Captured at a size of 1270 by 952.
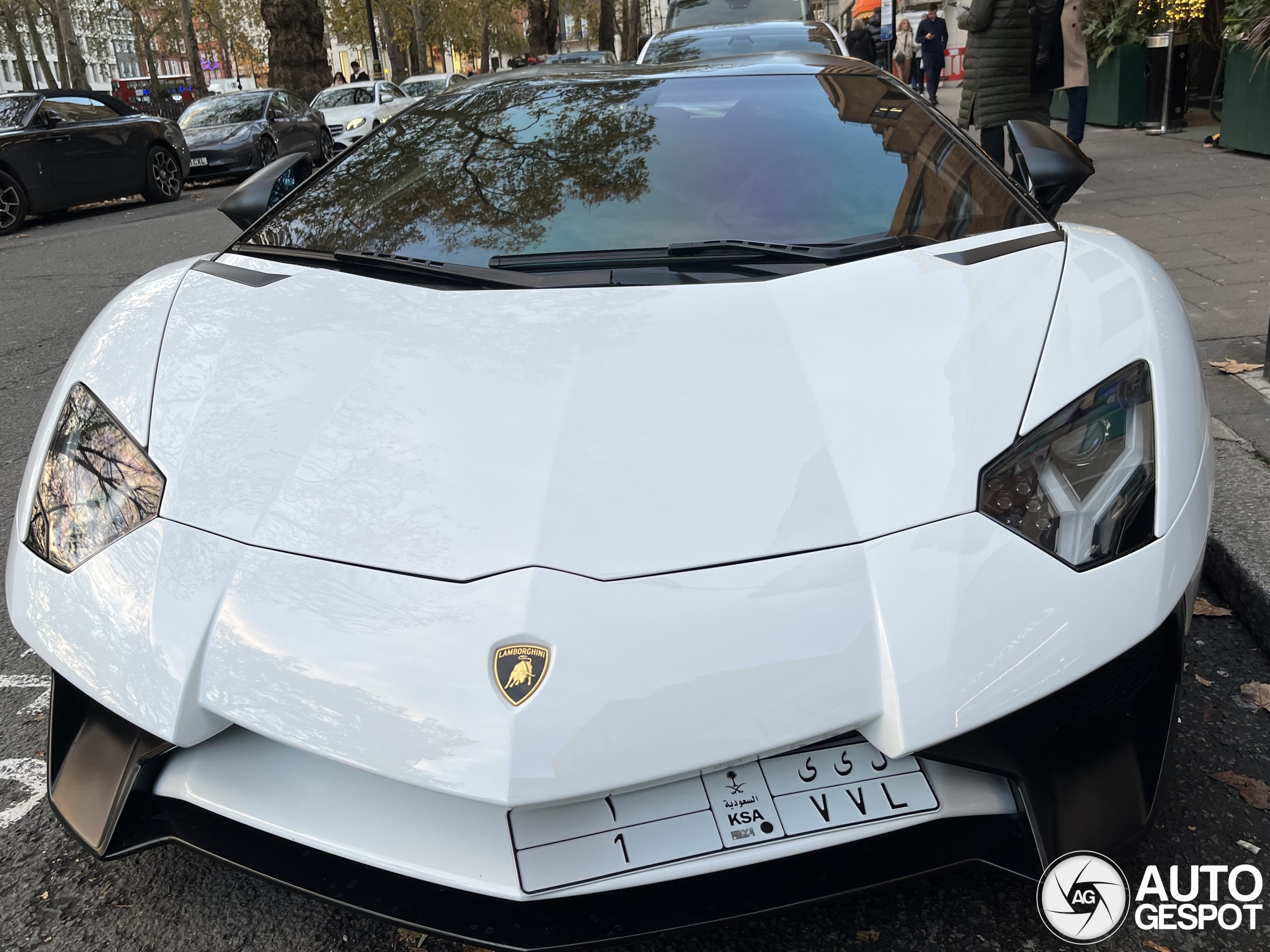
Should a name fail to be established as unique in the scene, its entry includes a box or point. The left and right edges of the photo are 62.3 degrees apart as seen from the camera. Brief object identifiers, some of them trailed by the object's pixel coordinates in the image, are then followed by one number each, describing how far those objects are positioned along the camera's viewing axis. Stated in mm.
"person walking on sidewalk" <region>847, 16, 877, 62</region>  17547
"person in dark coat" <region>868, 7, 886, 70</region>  21089
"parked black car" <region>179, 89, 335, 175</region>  14375
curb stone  2365
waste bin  10391
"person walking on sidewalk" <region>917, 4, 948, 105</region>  17266
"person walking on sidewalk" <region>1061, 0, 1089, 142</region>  7246
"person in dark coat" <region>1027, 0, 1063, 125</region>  6676
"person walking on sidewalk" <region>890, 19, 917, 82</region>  21750
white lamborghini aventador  1323
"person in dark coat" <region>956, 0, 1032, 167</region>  6477
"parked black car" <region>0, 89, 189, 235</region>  10422
